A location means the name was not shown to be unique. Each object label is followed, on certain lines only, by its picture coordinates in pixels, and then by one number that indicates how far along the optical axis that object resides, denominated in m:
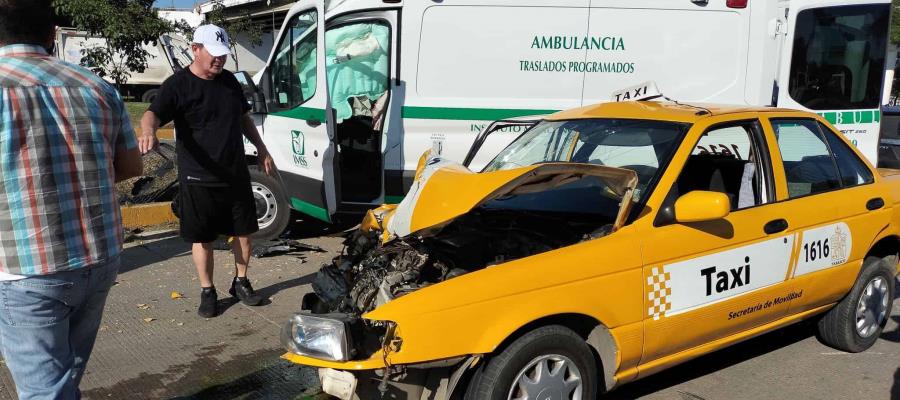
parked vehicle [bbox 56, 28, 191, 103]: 21.77
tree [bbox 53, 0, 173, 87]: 9.86
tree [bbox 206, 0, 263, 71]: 13.66
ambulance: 6.87
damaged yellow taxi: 2.95
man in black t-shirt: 4.81
